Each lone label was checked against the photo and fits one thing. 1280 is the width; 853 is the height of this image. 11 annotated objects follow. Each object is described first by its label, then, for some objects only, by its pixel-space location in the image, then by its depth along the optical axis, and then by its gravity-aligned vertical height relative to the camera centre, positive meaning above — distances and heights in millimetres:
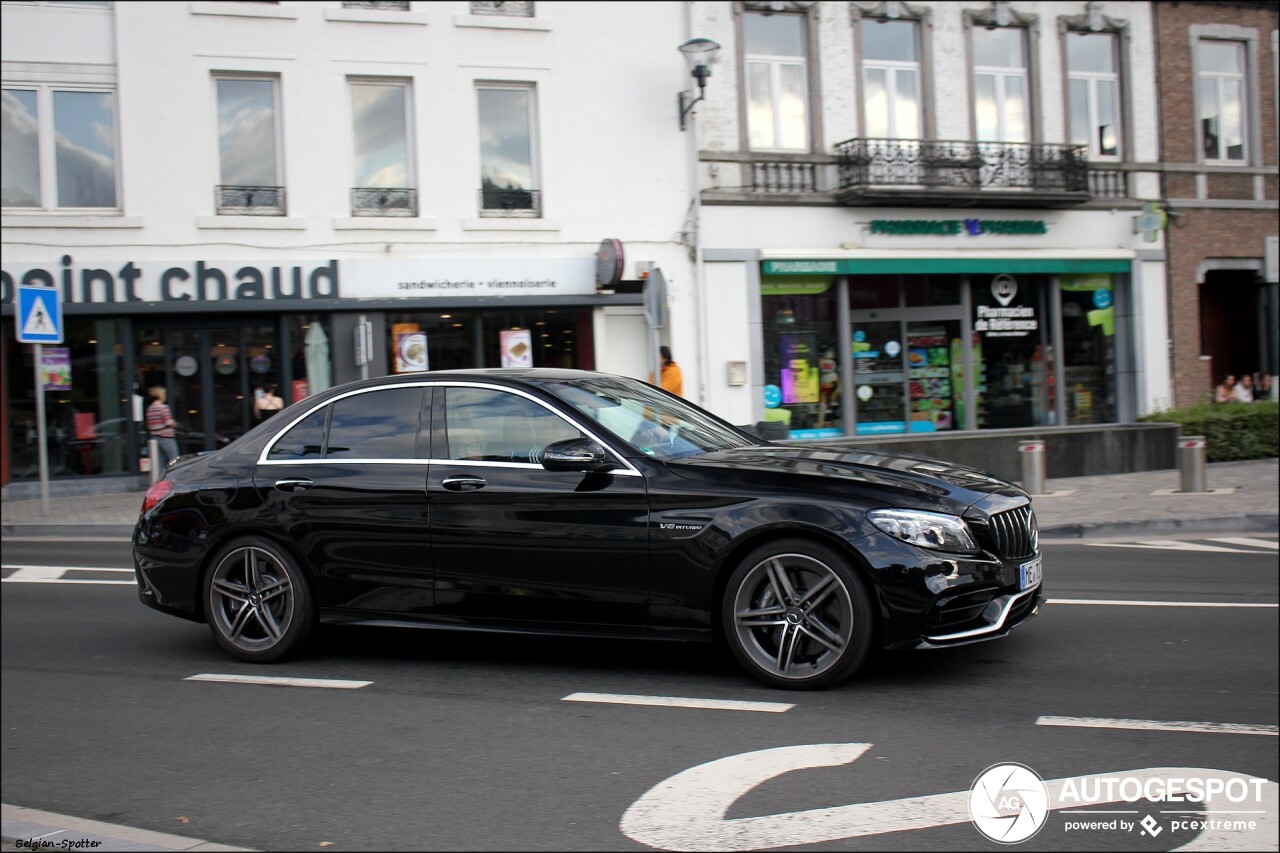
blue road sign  14938 +1500
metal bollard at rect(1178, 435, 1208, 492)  14594 -892
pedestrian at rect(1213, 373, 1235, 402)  22678 -49
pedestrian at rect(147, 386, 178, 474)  18000 +36
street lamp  18625 +5622
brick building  23406 +4356
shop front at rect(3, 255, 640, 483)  18672 +1455
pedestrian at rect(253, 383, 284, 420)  18906 +324
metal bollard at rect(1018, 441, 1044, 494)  15023 -887
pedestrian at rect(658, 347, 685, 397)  15758 +464
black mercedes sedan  5312 -565
